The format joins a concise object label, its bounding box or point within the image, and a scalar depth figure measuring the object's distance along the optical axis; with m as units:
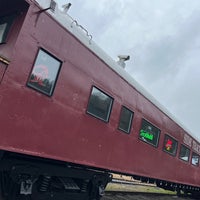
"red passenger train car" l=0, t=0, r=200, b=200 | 3.49
